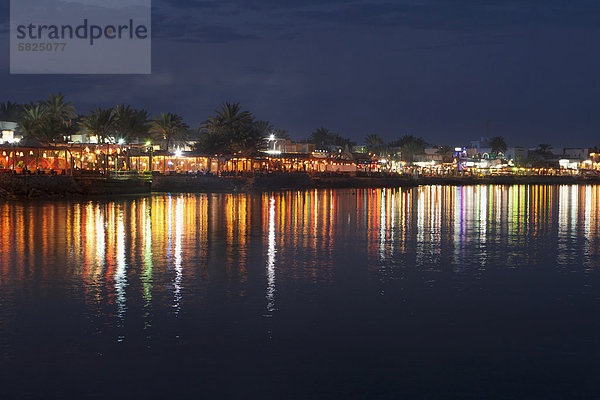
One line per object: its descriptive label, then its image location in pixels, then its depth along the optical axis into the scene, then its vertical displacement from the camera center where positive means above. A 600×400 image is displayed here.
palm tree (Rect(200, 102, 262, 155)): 118.94 +8.58
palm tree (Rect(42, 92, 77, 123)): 115.00 +12.47
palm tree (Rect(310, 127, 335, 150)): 188.62 +10.36
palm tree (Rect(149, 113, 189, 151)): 124.56 +9.88
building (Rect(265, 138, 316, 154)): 148.85 +8.02
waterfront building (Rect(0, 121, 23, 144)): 100.09 +7.44
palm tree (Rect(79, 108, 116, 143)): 107.75 +9.23
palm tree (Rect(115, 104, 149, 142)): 117.75 +9.79
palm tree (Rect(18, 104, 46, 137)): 105.24 +9.46
